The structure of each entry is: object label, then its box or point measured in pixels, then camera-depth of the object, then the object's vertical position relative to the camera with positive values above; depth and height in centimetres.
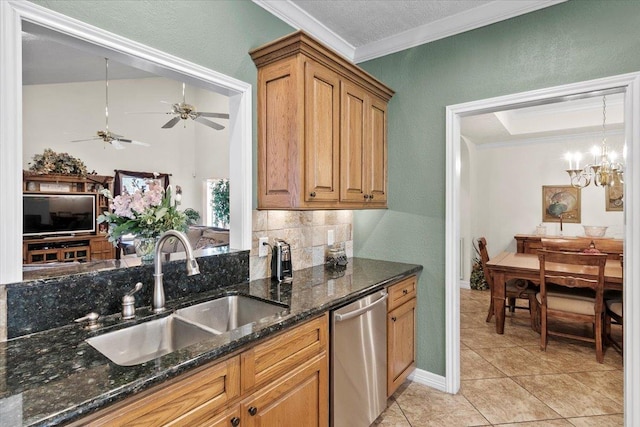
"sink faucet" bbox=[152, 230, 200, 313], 152 -31
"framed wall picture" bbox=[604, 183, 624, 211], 518 +23
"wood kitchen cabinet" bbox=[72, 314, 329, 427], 98 -67
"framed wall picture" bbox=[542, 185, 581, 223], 551 +13
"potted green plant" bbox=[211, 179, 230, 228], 760 +26
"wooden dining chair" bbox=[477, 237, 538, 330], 382 -96
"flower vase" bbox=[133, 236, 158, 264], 170 -18
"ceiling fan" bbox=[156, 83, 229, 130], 462 +145
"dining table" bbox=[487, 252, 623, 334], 330 -65
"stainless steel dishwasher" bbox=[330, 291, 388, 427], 178 -90
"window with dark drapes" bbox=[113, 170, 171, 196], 710 +75
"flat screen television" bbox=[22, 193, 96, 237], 563 -2
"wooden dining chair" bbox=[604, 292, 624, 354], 311 -100
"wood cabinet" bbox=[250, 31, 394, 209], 197 +57
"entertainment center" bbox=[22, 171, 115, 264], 564 -12
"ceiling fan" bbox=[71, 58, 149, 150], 519 +123
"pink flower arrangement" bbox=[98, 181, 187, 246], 164 -1
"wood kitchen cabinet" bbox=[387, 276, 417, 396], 229 -91
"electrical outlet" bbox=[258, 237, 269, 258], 220 -24
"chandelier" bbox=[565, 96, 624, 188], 407 +54
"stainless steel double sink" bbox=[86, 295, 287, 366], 131 -54
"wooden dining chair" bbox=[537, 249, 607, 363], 308 -86
